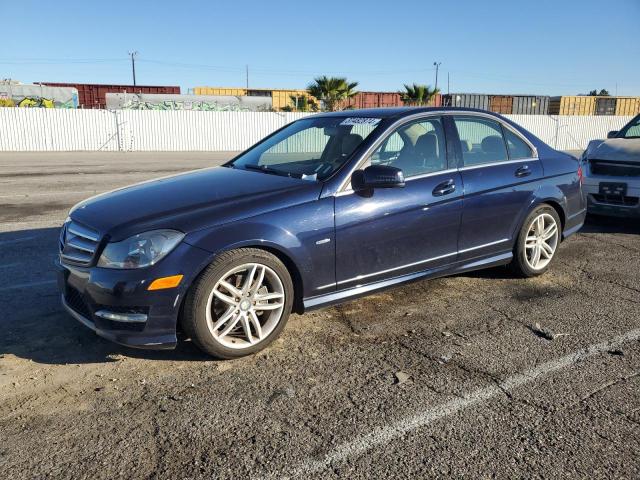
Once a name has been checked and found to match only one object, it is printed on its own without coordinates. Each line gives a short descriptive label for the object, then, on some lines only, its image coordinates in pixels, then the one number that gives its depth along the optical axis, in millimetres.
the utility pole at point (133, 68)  74856
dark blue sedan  3191
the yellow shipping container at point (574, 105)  49094
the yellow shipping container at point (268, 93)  45625
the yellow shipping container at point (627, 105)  49656
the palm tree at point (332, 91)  33562
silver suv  7031
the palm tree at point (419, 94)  35250
